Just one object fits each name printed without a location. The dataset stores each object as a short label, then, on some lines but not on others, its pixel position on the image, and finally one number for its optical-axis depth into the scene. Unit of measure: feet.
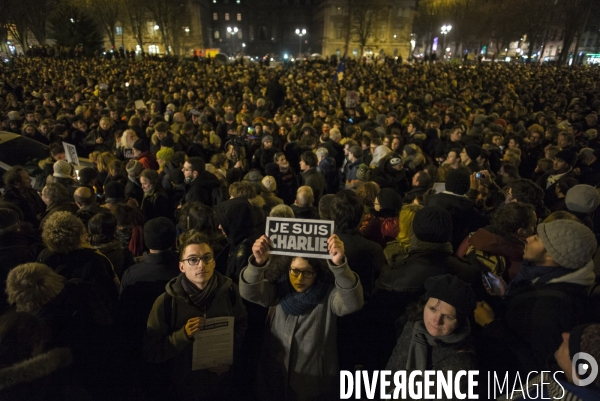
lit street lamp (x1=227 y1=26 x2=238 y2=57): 286.13
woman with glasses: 7.98
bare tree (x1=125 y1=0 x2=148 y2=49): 175.32
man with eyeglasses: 8.34
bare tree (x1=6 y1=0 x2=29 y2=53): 121.73
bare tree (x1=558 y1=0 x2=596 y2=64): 116.88
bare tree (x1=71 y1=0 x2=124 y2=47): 166.50
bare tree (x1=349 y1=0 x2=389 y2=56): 211.61
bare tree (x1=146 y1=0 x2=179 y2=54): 182.09
